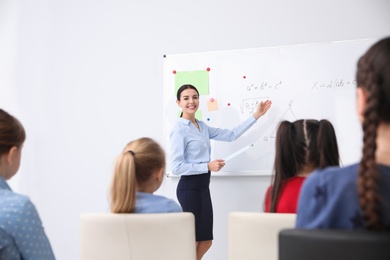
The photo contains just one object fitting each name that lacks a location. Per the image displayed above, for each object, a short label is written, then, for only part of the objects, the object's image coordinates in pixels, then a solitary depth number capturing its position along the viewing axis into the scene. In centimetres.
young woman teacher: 293
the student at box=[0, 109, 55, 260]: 125
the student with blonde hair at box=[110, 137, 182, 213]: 156
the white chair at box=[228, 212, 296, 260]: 129
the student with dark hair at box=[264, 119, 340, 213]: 165
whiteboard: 303
